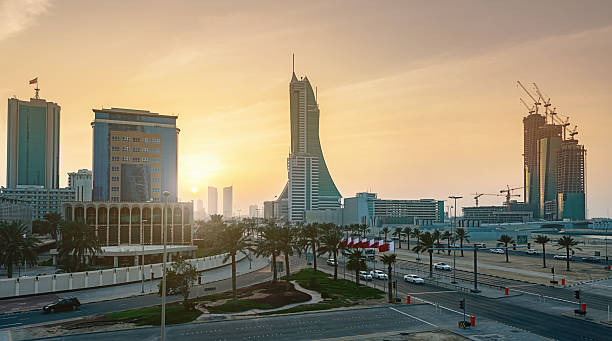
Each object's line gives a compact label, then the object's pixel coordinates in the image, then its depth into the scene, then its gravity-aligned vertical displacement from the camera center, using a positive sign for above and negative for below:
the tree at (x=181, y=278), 52.59 -10.90
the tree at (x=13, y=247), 73.31 -9.92
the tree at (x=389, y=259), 65.01 -10.51
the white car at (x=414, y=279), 74.88 -15.70
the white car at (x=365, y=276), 79.61 -16.27
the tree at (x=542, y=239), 99.64 -11.49
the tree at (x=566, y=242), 92.38 -11.18
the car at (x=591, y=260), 105.61 -17.06
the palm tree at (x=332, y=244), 77.38 -9.75
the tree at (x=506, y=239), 106.38 -12.20
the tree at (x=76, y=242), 78.44 -9.89
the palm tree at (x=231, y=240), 58.94 -6.99
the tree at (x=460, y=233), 120.82 -12.37
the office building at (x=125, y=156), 163.00 +12.25
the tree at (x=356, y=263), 68.19 -11.63
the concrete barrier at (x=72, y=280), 63.66 -14.82
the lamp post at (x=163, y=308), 31.36 -8.74
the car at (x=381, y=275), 80.12 -15.99
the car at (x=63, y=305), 54.44 -14.96
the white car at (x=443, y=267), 92.93 -16.74
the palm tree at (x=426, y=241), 83.88 -10.02
